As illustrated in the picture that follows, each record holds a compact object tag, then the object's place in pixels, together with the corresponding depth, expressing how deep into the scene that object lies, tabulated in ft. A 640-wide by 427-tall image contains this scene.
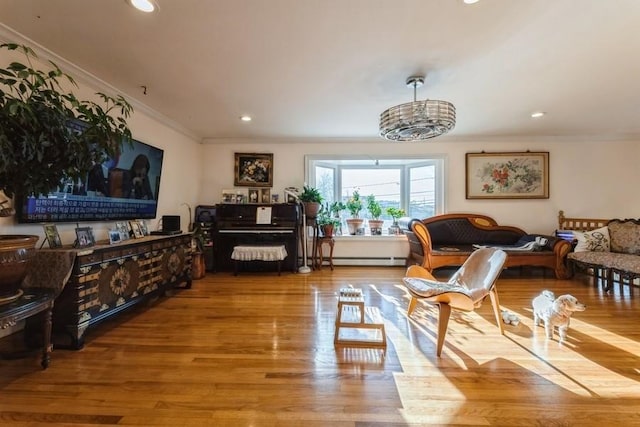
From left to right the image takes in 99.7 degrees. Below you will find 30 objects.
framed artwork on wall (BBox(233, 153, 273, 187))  16.31
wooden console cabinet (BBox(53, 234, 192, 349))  6.51
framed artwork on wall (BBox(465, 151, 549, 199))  15.70
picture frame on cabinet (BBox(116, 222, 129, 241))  9.02
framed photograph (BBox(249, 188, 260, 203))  16.26
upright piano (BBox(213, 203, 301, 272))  14.46
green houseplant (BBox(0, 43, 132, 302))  4.64
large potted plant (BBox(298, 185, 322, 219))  15.14
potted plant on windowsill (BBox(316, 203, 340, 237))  15.49
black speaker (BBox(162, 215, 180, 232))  11.06
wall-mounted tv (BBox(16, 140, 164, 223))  7.25
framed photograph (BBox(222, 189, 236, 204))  16.01
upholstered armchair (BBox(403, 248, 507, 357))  6.73
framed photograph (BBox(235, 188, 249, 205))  16.11
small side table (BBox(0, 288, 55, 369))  4.96
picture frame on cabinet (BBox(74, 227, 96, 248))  7.21
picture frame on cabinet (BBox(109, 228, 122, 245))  8.19
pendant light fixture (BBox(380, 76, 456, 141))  7.82
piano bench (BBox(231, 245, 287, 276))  13.55
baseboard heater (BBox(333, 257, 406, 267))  16.39
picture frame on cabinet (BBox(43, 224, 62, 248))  6.98
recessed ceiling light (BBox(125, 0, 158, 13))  5.55
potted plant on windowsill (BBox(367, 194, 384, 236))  16.78
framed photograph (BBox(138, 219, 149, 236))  10.05
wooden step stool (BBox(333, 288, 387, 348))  6.86
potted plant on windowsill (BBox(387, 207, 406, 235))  16.81
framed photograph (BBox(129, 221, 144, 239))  9.60
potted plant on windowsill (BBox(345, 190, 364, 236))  16.71
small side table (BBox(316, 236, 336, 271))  15.48
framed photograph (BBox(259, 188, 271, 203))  16.34
